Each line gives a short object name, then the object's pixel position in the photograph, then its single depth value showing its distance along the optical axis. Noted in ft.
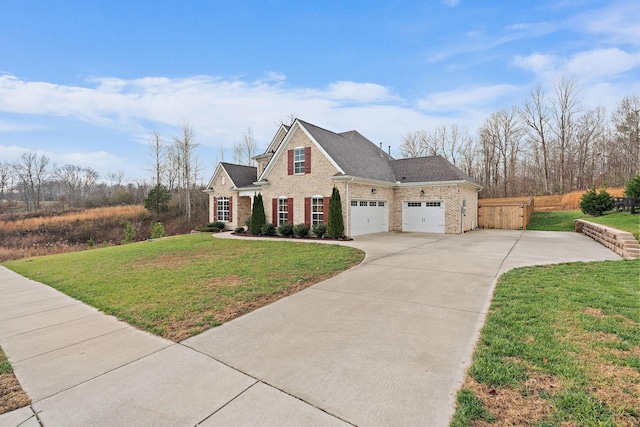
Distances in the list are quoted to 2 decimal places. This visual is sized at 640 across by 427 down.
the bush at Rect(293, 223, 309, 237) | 56.34
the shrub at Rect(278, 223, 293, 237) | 58.23
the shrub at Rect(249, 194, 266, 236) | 64.23
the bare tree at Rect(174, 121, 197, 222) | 114.42
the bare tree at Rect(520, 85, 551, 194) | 122.52
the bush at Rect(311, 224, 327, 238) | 54.75
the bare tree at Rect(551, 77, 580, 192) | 117.19
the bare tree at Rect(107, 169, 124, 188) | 177.37
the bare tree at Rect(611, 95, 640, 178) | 102.47
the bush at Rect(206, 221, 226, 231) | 79.41
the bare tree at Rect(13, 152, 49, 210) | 147.43
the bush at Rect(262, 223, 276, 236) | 61.87
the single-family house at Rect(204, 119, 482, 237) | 56.59
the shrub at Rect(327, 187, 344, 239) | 53.06
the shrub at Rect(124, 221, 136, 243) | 79.40
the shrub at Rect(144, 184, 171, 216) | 112.27
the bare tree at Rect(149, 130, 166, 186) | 120.37
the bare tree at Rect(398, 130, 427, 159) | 135.31
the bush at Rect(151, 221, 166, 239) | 77.97
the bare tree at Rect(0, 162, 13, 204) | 143.54
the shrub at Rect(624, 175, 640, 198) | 57.93
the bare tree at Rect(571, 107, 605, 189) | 117.19
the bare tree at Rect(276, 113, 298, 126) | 114.21
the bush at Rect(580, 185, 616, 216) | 63.52
